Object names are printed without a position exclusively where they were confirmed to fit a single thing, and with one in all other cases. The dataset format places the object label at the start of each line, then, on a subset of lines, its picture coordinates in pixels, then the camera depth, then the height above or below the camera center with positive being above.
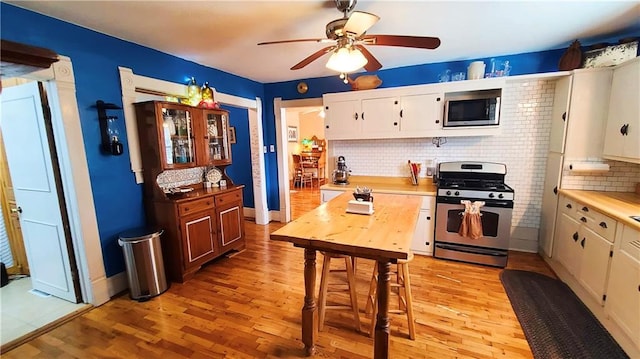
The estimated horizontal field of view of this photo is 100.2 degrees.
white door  2.25 -0.33
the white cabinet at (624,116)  2.15 +0.17
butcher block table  1.44 -0.54
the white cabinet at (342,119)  3.65 +0.33
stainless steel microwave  3.05 +0.36
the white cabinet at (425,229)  3.19 -1.07
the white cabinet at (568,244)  2.40 -1.02
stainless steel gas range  2.93 -0.85
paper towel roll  2.62 -0.30
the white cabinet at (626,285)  1.68 -0.99
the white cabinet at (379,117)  3.46 +0.33
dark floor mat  1.82 -1.43
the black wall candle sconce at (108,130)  2.39 +0.17
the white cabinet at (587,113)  2.55 +0.23
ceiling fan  1.69 +0.67
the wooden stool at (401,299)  1.90 -1.20
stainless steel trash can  2.46 -1.06
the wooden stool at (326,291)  1.95 -1.11
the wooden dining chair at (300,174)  7.92 -0.88
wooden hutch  2.70 -0.47
